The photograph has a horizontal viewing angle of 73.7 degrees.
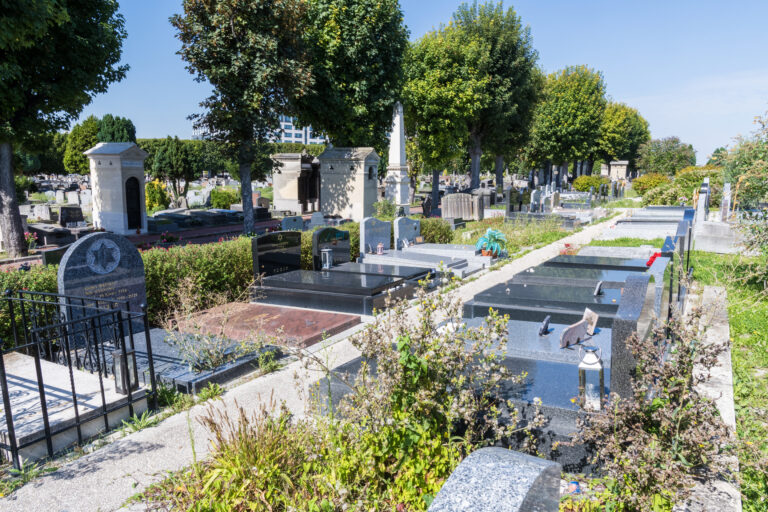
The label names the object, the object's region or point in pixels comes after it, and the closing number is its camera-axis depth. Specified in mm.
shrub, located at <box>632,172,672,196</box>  38531
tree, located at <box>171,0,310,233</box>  16688
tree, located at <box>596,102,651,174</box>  54531
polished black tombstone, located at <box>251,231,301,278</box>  10516
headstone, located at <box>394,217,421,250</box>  14508
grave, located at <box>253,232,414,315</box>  9719
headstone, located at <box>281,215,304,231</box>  18328
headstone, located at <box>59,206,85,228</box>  21156
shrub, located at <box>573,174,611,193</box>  41781
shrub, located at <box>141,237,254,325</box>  8734
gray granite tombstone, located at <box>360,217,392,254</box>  13516
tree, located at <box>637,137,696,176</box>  54250
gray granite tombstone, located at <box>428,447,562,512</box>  2193
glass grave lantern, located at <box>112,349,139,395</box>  5336
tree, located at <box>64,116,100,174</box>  39656
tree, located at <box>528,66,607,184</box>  44312
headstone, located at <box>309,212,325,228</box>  20775
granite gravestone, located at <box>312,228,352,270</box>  11707
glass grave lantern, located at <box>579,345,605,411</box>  4355
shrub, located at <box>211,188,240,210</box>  30016
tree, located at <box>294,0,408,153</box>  21266
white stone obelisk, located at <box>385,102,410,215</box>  22312
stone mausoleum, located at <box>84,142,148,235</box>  20031
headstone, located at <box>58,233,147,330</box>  6980
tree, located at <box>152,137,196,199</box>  33812
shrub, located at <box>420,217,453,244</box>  16350
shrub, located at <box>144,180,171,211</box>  29922
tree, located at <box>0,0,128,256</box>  13469
